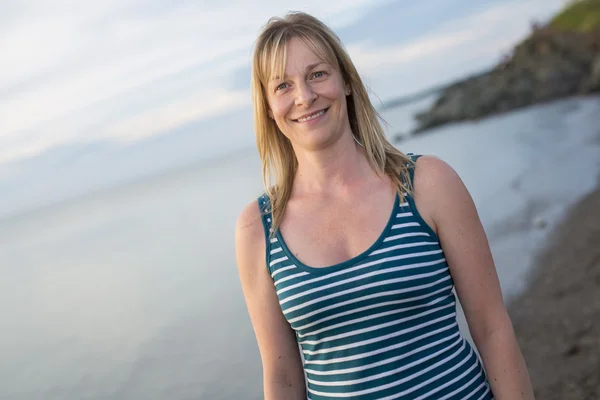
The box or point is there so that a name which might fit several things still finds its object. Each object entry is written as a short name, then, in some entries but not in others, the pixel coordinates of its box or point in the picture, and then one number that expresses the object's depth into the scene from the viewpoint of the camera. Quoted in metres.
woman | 2.23
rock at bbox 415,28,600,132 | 29.31
